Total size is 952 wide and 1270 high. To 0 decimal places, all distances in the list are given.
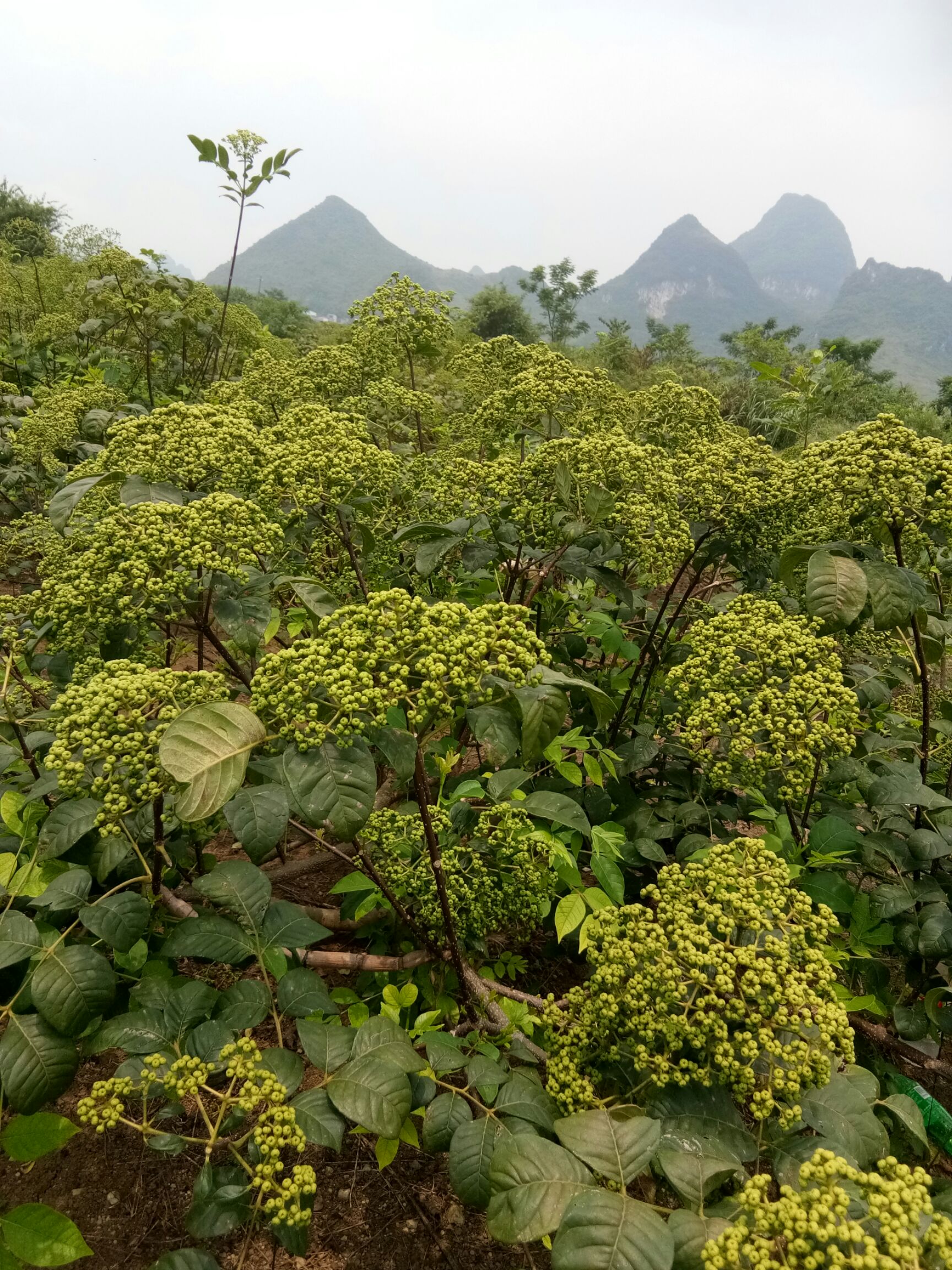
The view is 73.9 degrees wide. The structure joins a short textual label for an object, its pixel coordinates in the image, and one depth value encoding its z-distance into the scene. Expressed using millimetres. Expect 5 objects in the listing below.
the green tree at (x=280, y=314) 42031
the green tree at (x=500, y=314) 53969
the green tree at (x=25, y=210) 43969
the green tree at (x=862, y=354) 61562
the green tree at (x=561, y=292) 83375
